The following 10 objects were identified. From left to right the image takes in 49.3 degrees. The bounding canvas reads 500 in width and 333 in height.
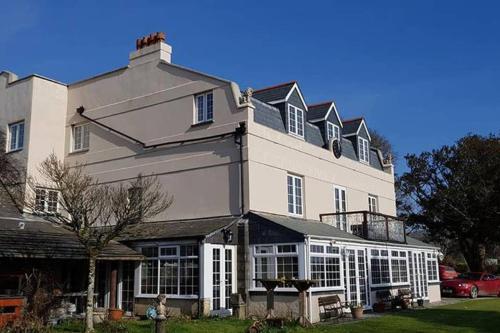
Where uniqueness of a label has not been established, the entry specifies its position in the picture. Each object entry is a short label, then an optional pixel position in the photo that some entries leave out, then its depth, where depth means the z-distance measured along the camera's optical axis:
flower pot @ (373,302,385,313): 21.59
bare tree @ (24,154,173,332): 14.07
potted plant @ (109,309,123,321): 17.52
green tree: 39.09
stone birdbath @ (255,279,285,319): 15.84
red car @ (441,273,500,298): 29.89
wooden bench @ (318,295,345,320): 18.47
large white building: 18.77
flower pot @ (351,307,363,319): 19.00
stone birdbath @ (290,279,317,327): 15.77
